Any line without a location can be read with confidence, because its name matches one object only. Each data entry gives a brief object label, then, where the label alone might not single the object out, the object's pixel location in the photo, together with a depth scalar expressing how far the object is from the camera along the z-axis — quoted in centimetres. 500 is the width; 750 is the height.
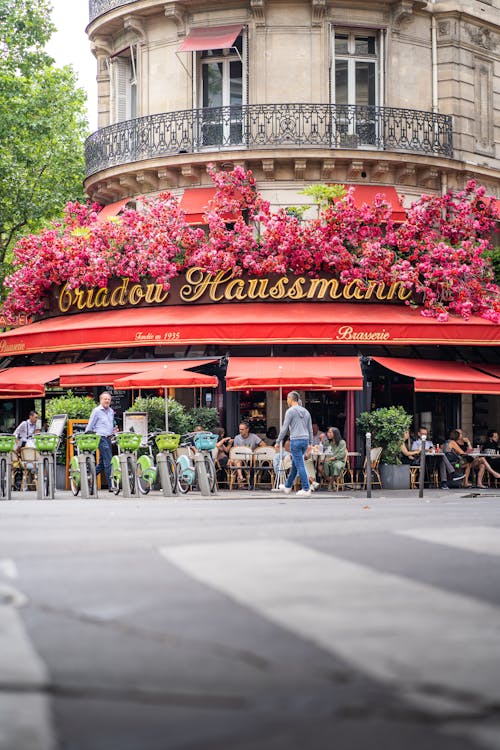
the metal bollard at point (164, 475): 2009
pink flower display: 2489
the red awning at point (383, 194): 2558
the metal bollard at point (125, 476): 1962
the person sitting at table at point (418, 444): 2328
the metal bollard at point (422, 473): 1939
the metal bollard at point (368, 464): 1937
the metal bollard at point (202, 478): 1995
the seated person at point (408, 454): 2305
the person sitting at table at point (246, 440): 2312
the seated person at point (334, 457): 2217
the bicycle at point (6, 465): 1947
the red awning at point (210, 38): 2560
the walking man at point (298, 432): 1908
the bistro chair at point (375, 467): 2273
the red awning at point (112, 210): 2738
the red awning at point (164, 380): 2133
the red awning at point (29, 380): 2406
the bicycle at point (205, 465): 2009
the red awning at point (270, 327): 2403
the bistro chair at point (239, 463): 2203
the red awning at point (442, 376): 2289
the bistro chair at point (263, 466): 2208
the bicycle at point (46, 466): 1898
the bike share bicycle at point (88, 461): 1923
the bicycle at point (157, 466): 2027
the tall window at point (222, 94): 2612
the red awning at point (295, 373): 2131
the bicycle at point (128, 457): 1980
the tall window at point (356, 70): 2662
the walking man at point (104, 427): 2009
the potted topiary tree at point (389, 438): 2292
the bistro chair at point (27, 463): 2200
